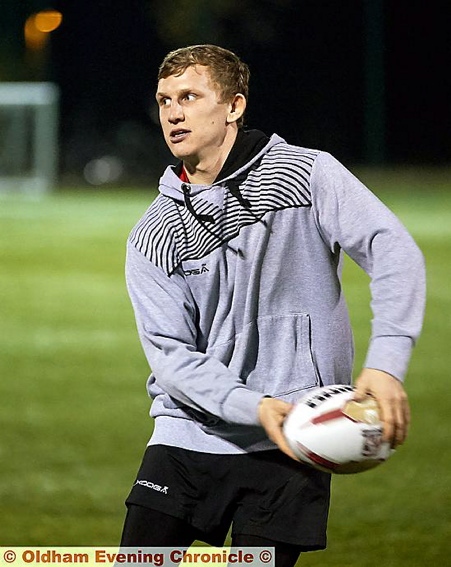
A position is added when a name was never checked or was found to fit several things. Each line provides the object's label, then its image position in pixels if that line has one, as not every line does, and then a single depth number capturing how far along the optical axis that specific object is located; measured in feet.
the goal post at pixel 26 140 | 164.76
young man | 22.84
